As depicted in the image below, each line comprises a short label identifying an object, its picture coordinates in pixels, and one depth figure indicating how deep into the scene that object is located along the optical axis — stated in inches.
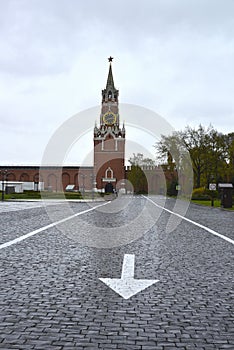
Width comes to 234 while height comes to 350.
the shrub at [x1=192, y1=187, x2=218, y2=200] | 2247.8
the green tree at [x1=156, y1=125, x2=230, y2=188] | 2279.8
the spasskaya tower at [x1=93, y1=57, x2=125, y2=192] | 4030.5
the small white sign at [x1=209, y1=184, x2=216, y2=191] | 1708.2
